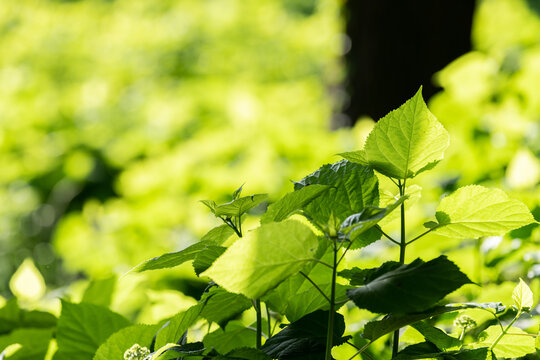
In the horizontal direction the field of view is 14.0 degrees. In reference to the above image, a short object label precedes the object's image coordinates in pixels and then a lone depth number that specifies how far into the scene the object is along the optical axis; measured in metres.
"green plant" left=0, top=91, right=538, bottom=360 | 2.39
